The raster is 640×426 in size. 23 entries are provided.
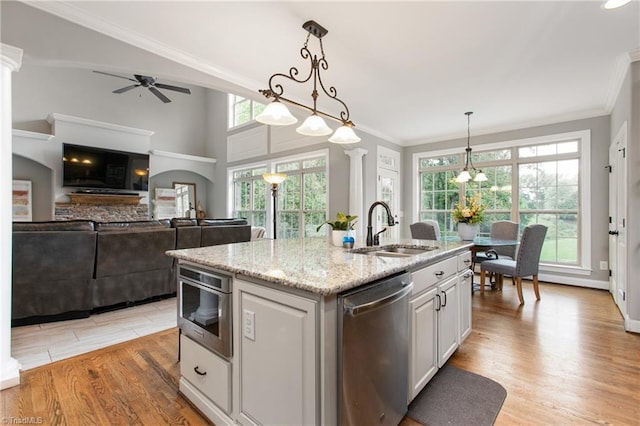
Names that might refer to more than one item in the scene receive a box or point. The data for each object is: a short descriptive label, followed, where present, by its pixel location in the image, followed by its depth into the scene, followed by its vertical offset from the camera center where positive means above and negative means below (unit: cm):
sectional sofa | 286 -58
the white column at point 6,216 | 191 -3
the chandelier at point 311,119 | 206 +69
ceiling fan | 510 +227
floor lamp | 528 +62
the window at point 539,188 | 461 +43
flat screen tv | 609 +96
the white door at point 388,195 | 575 +36
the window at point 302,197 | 604 +34
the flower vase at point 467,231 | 410 -26
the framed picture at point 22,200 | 581 +23
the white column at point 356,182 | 510 +54
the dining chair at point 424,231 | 420 -27
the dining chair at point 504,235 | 454 -36
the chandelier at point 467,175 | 441 +57
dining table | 372 -41
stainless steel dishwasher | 121 -63
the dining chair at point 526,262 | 359 -61
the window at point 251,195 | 760 +47
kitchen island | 118 -57
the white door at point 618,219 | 312 -7
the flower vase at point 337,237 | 240 -20
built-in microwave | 155 -56
